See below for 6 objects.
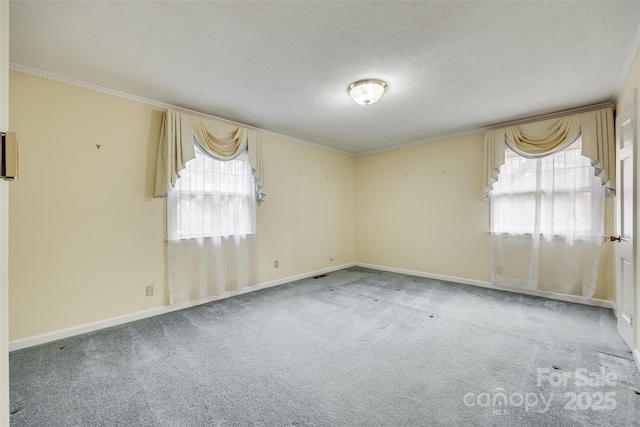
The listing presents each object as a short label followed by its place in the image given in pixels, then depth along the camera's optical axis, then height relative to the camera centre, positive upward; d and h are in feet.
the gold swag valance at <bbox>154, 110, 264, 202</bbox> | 10.46 +2.89
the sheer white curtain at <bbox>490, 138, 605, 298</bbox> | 11.28 -0.52
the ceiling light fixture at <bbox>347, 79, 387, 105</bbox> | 8.88 +3.95
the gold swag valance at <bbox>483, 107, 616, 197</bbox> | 10.58 +2.97
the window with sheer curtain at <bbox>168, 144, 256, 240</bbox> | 11.19 +0.53
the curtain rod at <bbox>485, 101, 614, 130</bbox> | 10.96 +4.07
